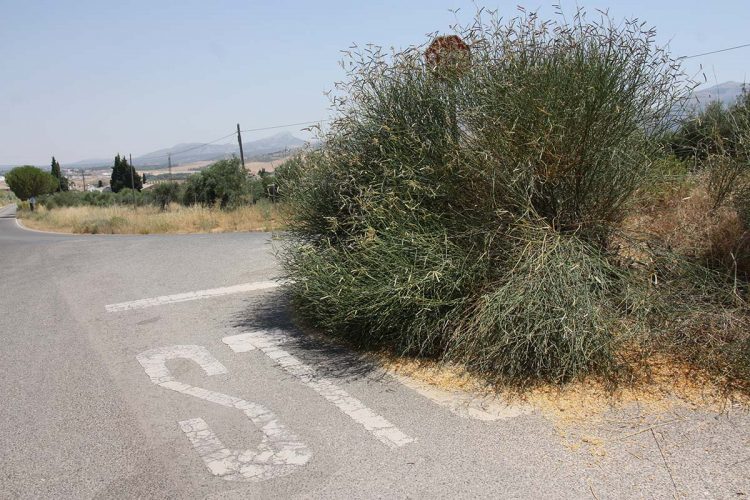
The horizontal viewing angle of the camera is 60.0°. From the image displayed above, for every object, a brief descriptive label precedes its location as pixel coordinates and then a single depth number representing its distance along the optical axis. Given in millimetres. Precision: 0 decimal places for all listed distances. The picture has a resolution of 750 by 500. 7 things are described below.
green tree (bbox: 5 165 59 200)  82312
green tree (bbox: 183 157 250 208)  29984
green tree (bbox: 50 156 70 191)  111188
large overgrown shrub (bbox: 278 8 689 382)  4863
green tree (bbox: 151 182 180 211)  43969
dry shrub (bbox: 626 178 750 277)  5645
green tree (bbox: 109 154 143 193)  98250
